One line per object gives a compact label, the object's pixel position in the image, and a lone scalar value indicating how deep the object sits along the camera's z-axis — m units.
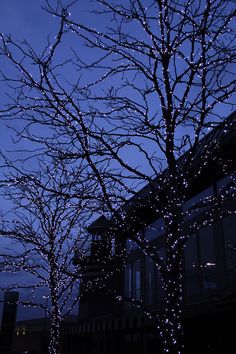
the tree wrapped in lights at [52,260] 10.85
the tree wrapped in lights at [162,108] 5.87
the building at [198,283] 9.77
